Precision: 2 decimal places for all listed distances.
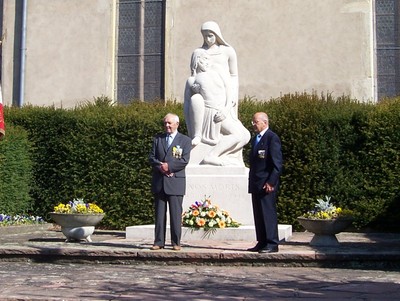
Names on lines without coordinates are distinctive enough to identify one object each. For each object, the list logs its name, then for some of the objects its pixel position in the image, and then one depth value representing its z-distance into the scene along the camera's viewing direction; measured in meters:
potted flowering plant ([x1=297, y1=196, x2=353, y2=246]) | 8.84
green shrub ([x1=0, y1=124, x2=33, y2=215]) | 13.67
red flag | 8.01
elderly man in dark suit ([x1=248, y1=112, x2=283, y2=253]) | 7.96
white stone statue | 10.38
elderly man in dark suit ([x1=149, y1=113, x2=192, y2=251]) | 8.20
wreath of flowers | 9.44
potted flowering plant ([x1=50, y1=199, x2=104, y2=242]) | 9.51
